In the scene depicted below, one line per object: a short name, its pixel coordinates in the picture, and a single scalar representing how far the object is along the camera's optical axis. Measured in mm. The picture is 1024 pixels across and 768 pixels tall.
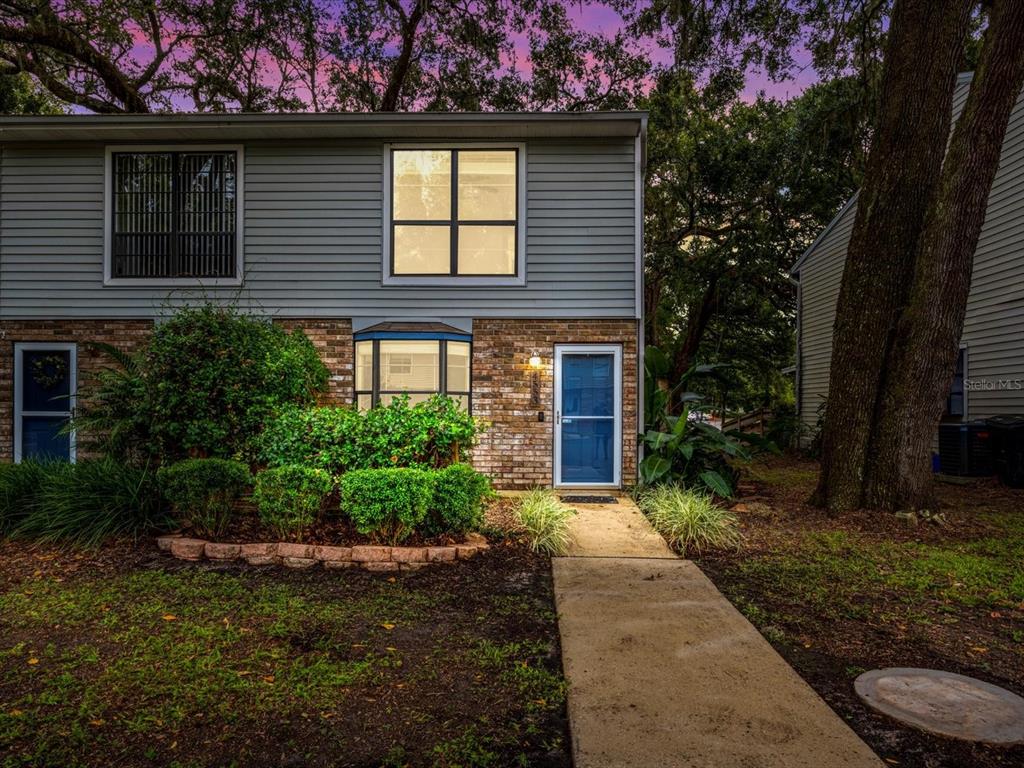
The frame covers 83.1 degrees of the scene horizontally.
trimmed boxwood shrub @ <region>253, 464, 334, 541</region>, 4930
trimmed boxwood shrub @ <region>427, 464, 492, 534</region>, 4879
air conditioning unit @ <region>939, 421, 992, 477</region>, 8641
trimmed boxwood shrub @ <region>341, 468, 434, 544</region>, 4730
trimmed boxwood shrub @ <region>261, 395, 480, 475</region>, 5223
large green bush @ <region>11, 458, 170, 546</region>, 5055
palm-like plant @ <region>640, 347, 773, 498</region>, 7426
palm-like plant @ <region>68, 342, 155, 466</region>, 5805
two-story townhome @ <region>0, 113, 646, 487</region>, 8039
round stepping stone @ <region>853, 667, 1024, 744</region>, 2414
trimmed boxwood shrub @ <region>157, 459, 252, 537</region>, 4996
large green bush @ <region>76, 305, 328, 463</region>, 5582
